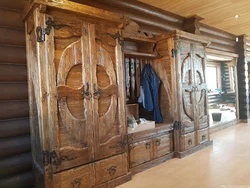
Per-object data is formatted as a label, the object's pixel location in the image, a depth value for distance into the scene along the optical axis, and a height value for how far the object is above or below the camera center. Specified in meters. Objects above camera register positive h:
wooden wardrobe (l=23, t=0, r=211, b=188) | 2.12 -0.06
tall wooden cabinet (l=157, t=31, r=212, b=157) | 3.50 +0.05
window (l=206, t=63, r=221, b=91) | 8.60 +0.61
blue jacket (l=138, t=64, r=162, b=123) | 3.49 +0.03
